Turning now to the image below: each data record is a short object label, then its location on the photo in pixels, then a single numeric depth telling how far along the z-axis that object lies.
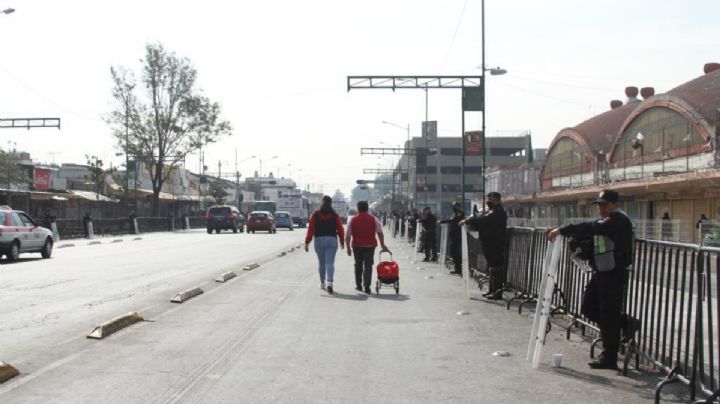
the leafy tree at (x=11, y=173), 56.00
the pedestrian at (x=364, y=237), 14.38
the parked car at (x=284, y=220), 65.00
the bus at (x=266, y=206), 76.75
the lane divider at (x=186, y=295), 12.75
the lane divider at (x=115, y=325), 9.21
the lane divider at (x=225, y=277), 16.50
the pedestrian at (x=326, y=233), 14.38
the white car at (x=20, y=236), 22.98
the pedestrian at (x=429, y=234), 25.47
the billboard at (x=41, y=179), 59.03
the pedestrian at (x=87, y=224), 44.91
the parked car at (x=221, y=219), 53.97
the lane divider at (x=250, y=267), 19.51
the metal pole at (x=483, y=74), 28.10
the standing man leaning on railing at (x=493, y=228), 12.95
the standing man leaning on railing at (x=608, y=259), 7.41
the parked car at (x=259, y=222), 53.44
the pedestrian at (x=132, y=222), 53.49
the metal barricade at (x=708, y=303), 6.07
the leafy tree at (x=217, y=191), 114.50
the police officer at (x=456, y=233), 18.47
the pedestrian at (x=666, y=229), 28.55
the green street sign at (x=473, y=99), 28.56
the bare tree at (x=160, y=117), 69.00
